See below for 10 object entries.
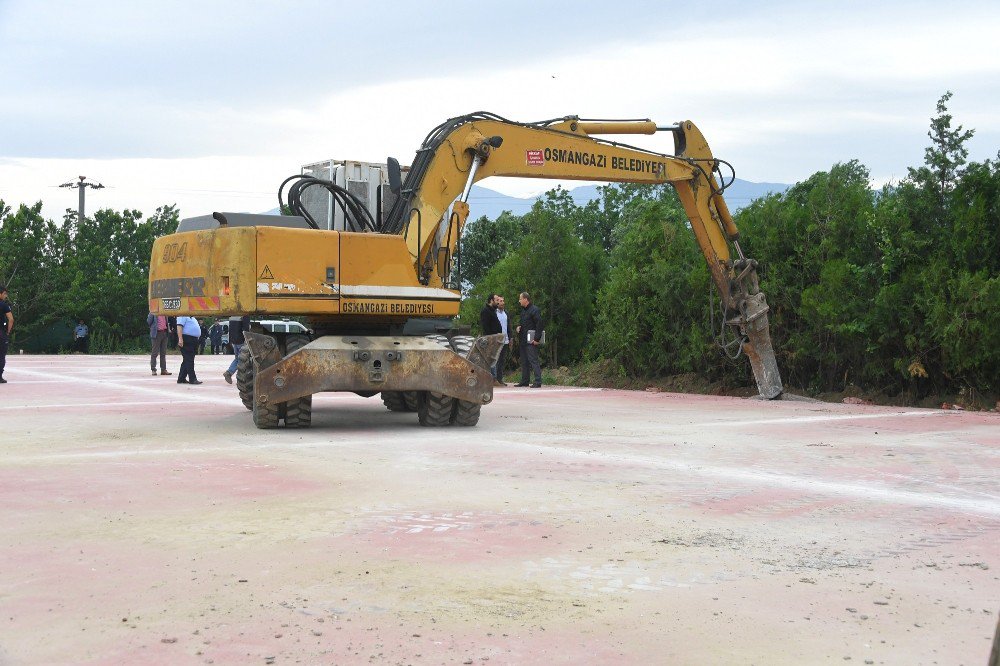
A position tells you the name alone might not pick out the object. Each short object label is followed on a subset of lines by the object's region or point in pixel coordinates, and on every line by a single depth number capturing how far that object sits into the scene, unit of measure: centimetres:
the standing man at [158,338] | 2583
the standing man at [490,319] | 2236
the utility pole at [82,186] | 6638
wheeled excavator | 1349
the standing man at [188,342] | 2292
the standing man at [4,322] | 2389
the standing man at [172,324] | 2625
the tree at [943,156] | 1870
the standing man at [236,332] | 2070
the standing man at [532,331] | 2323
